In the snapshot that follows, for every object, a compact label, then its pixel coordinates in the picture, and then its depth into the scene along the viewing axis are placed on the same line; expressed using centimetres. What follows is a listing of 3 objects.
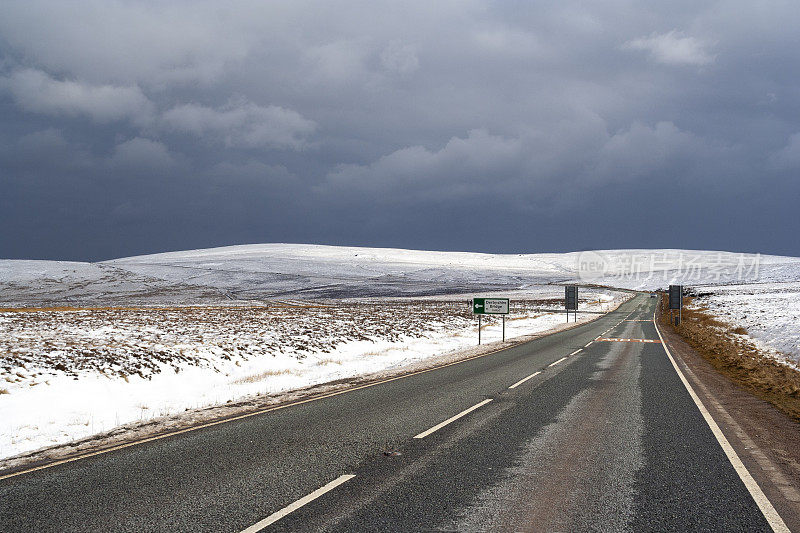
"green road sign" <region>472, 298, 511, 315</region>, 3102
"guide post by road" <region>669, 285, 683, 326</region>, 4909
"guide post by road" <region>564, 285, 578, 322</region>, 6121
